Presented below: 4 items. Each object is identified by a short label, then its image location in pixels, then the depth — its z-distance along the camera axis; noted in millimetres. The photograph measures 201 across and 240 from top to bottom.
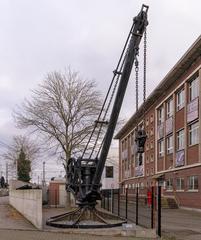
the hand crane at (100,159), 10189
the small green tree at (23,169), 31875
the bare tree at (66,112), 21756
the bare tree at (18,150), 36198
